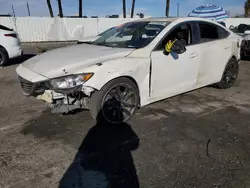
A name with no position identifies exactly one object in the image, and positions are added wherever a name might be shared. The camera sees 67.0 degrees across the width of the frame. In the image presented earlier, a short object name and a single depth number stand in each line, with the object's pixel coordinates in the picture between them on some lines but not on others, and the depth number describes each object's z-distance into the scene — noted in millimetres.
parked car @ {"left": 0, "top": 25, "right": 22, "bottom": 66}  6547
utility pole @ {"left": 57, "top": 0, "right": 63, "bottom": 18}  20088
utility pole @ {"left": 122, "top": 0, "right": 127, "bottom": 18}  27759
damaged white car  2505
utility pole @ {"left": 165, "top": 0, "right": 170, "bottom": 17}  20211
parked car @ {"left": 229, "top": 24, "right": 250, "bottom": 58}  7142
